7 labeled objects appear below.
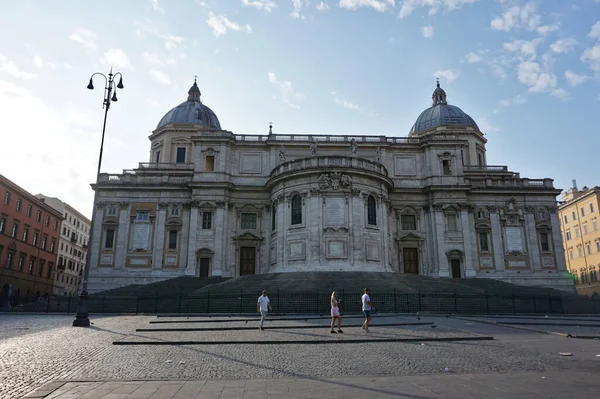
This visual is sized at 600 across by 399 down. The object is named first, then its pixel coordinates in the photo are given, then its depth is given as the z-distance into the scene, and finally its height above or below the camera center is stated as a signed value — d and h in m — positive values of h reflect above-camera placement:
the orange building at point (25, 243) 46.75 +6.84
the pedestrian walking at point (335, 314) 15.99 -0.40
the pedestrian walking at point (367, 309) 16.50 -0.23
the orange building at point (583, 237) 56.81 +9.09
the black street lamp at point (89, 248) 18.91 +2.44
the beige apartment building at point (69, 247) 64.12 +8.53
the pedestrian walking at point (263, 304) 17.42 -0.06
